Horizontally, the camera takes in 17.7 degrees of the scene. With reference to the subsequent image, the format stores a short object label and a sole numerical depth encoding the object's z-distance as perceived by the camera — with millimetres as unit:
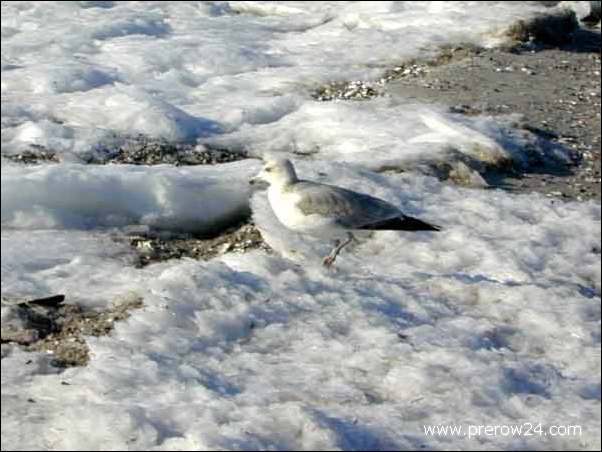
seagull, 9951
